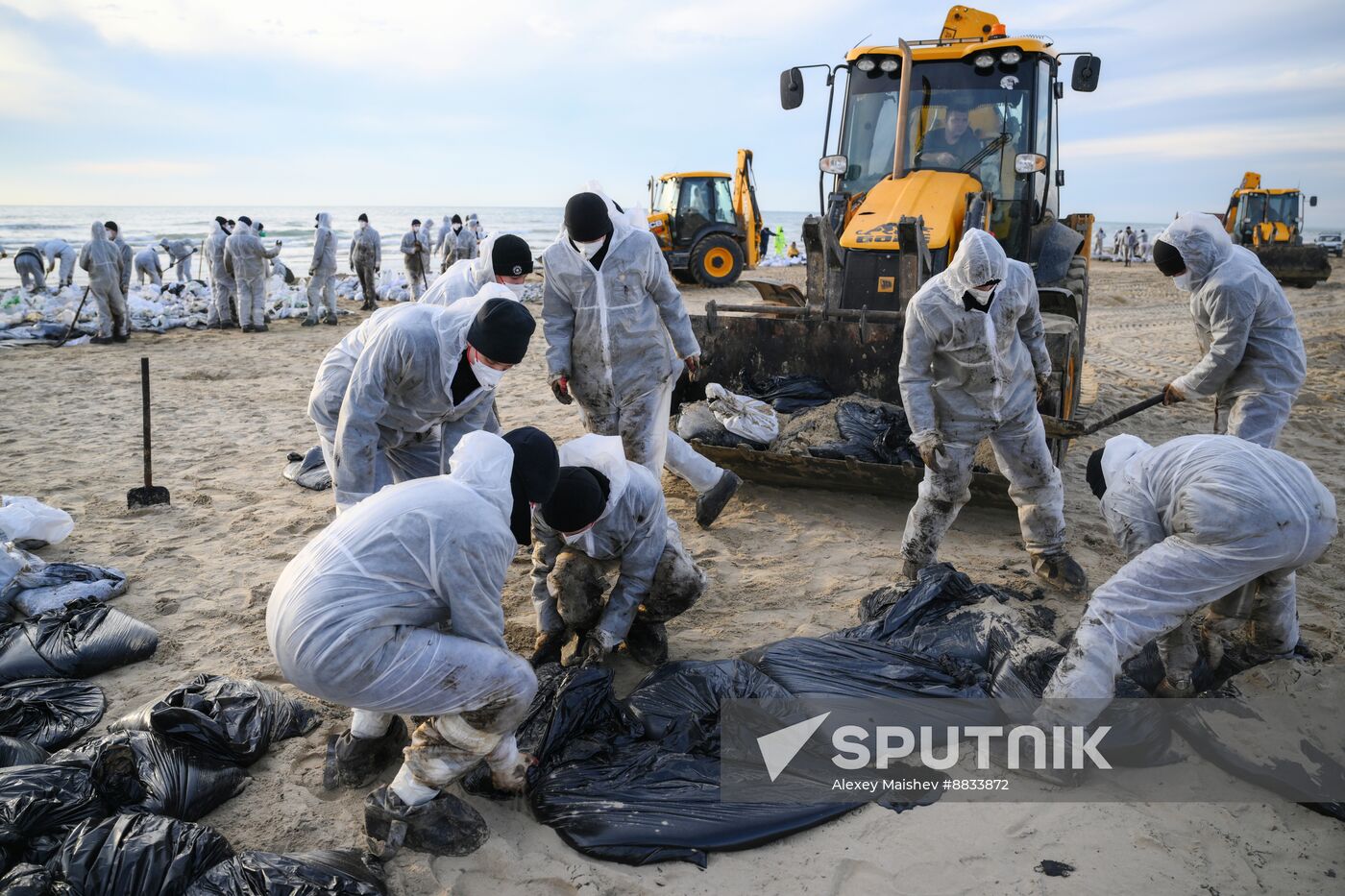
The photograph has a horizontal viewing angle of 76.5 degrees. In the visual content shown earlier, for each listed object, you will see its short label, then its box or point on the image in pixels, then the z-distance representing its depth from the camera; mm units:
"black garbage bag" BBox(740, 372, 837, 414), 5570
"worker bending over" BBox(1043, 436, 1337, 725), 2598
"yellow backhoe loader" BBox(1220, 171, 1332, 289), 18062
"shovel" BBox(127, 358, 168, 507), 5203
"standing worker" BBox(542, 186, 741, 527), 4215
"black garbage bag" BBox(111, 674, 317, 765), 2688
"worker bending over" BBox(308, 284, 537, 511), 3121
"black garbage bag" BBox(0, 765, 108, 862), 2217
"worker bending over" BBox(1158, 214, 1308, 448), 3996
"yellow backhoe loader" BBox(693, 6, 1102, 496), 5531
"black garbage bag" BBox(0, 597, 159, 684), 3268
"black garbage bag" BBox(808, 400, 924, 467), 4938
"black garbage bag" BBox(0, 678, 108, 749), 2887
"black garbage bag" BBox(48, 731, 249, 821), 2451
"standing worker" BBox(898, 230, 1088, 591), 3789
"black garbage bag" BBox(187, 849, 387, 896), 2119
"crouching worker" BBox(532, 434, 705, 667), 3092
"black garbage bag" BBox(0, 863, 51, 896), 2049
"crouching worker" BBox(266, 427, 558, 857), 2270
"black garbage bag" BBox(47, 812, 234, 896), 2088
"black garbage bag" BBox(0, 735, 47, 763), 2580
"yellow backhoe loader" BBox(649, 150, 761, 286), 16953
